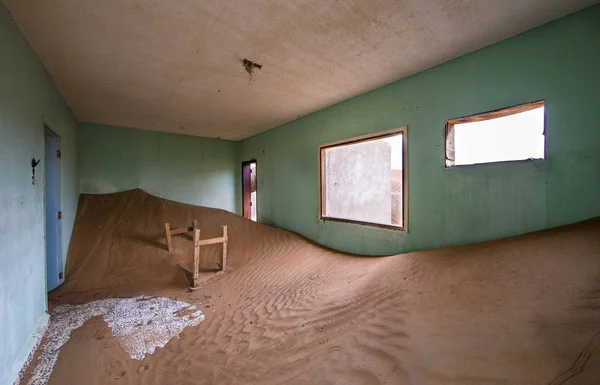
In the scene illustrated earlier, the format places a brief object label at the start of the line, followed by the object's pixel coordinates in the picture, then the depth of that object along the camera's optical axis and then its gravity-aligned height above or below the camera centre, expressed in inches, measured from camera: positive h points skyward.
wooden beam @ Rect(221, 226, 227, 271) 175.3 -43.7
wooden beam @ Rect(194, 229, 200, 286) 158.4 -39.8
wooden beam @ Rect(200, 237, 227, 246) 162.7 -35.3
